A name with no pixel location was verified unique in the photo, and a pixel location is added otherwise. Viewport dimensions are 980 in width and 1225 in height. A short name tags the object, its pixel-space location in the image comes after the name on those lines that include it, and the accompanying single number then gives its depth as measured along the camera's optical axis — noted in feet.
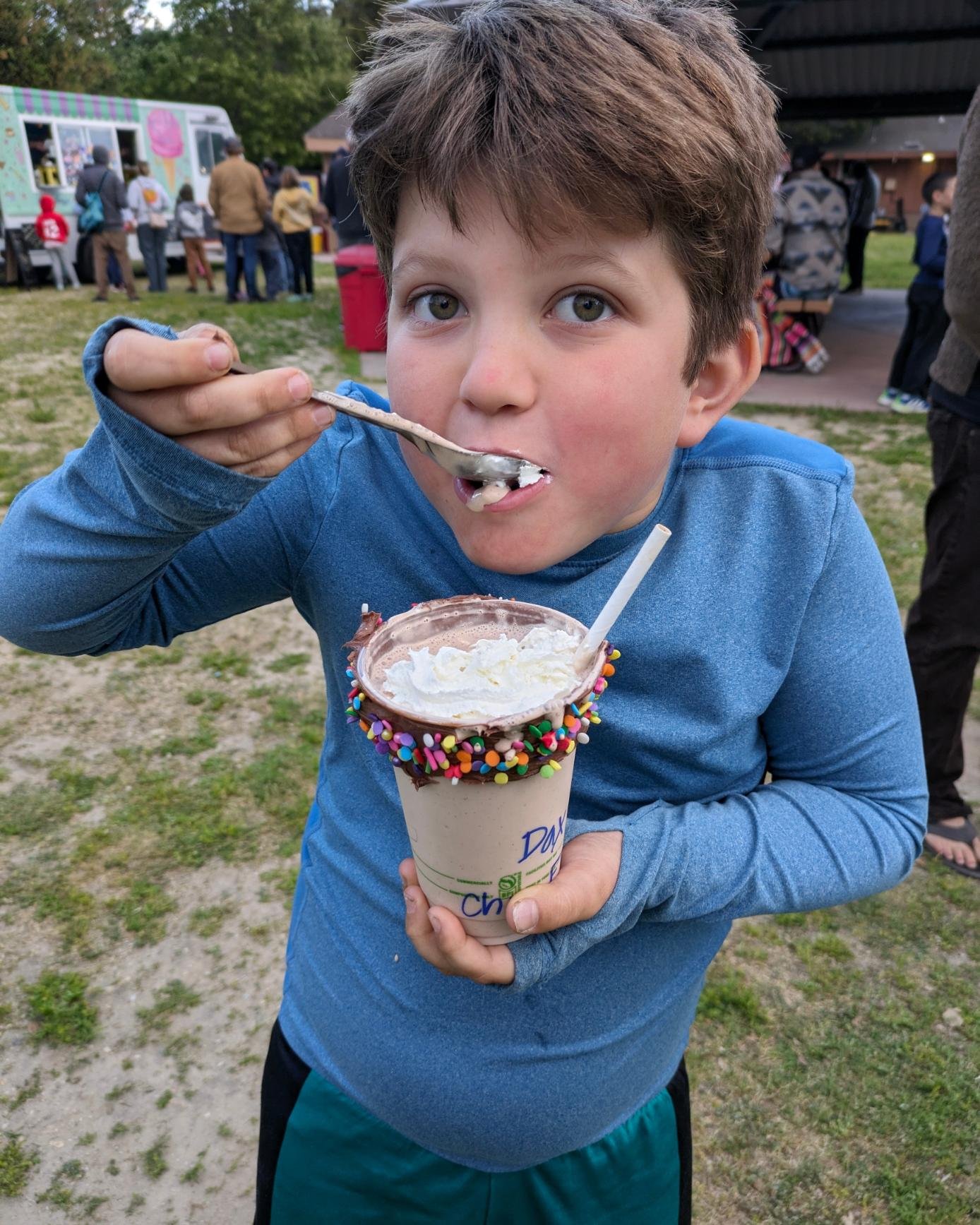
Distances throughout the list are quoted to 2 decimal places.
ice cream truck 47.16
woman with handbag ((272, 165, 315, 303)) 45.47
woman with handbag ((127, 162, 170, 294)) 46.73
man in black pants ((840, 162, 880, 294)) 42.93
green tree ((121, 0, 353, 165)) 109.40
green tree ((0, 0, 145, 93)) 77.15
